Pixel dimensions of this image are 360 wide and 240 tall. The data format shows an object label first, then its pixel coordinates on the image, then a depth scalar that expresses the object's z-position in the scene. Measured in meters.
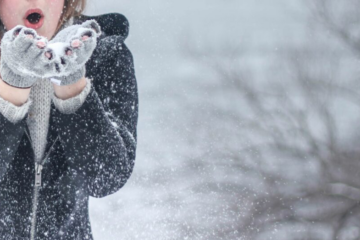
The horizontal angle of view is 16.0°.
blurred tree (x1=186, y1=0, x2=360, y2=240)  17.09
